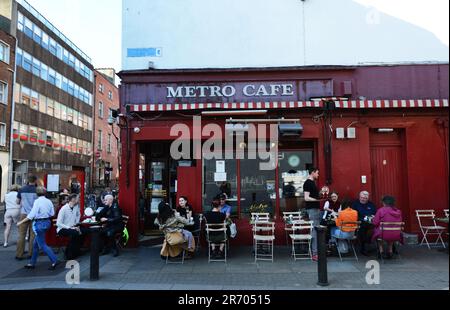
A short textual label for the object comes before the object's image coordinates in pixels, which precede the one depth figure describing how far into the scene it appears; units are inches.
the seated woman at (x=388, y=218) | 287.3
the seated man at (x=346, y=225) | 297.3
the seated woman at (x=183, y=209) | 336.8
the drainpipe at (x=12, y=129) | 924.5
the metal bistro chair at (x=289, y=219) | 335.8
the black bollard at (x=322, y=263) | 232.5
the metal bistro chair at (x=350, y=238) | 298.2
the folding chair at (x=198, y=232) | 338.0
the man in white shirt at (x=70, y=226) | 315.9
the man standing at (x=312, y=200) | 311.9
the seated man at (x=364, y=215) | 319.3
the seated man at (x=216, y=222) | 303.7
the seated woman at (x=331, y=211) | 318.7
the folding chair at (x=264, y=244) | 304.9
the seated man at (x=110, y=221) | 329.4
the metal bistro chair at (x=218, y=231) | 301.9
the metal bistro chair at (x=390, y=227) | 285.7
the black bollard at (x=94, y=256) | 248.8
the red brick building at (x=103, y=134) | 1537.9
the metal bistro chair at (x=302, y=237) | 298.8
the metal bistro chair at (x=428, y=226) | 349.4
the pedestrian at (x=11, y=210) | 375.2
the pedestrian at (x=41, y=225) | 283.4
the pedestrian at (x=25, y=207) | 321.1
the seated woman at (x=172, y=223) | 297.6
